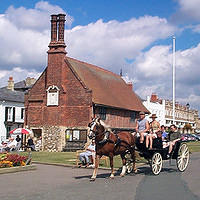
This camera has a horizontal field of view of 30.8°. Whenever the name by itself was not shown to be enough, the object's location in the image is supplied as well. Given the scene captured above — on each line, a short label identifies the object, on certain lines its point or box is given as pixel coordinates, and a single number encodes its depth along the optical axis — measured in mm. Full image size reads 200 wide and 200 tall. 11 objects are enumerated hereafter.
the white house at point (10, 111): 54031
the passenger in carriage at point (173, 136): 15105
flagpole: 42375
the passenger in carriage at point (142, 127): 14367
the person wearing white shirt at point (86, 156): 18047
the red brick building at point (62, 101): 36594
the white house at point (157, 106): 88812
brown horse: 13148
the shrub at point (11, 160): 15555
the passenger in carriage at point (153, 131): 14233
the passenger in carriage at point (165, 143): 14990
